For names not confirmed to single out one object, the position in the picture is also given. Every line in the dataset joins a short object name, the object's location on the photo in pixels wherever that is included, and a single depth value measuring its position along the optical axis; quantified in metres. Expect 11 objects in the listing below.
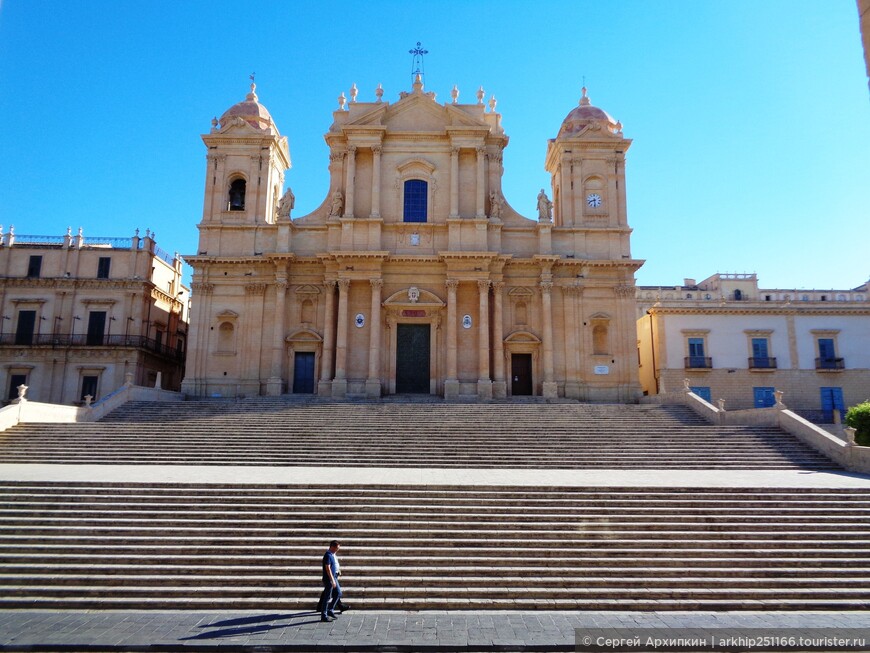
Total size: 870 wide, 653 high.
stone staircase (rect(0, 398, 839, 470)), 18.19
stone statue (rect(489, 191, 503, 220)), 32.00
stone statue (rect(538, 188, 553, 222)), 31.98
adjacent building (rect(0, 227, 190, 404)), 33.81
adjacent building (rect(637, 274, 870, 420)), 34.53
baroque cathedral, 30.67
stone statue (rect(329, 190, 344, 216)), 31.88
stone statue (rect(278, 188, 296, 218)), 32.09
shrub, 19.52
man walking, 8.91
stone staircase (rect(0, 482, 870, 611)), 9.92
